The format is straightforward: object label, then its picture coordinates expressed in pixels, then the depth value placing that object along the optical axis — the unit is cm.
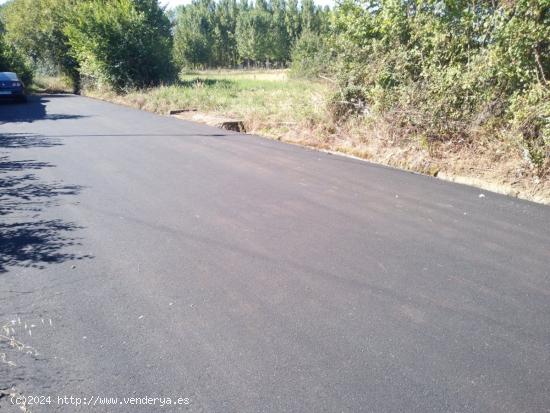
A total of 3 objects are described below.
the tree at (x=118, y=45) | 2294
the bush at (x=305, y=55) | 1890
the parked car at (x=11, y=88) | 1906
